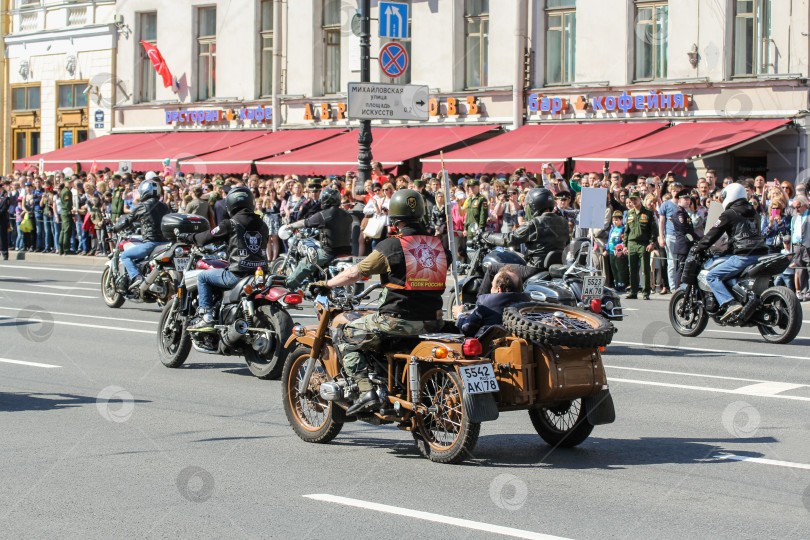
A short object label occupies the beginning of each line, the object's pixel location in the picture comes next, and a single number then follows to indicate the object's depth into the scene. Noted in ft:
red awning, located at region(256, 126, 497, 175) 95.25
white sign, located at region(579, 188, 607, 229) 53.72
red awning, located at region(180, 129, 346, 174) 105.09
